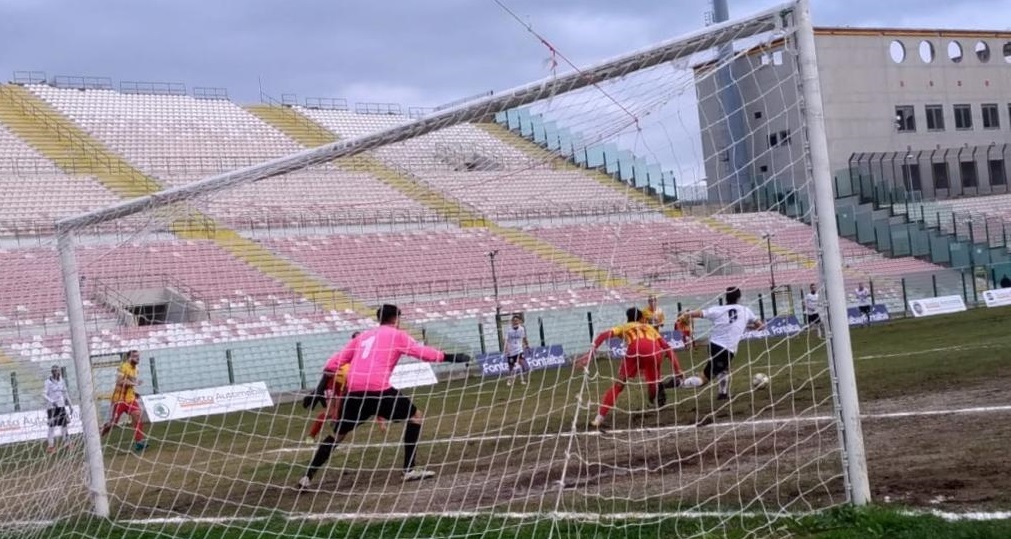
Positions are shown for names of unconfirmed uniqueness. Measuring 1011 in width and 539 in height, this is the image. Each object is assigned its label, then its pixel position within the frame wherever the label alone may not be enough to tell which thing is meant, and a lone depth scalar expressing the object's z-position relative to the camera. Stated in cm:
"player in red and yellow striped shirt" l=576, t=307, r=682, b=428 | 1300
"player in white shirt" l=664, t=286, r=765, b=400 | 1462
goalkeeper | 1061
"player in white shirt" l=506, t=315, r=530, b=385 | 2317
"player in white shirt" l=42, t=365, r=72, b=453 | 1323
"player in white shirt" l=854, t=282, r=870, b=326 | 3669
